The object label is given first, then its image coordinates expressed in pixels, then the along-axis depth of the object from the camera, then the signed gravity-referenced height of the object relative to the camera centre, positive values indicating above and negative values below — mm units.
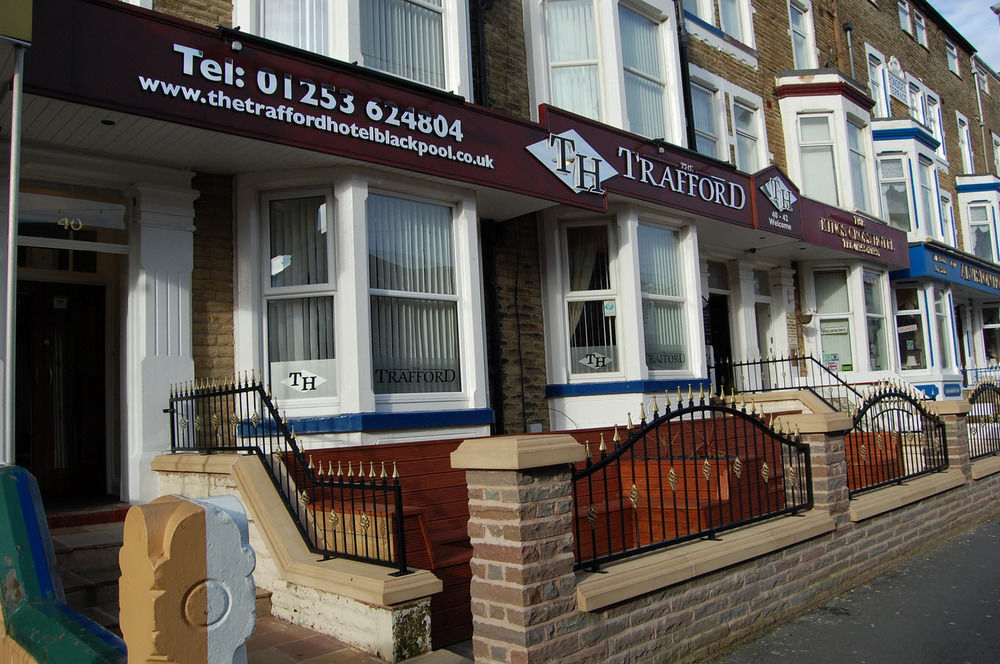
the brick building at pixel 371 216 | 6340 +2035
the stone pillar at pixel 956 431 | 8867 -639
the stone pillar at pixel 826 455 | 6395 -600
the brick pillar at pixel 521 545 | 3838 -747
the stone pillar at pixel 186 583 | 1705 -376
